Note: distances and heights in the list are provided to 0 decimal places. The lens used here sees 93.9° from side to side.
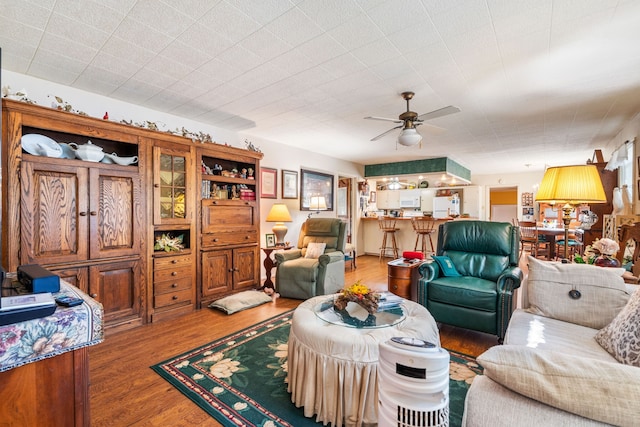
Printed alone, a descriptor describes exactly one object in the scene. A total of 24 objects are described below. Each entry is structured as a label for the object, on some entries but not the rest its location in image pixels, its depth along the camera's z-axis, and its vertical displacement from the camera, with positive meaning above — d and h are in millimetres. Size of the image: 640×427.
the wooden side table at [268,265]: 4398 -835
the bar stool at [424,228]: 6699 -417
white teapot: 2775 +531
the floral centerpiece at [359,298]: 2117 -637
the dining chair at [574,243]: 6062 -702
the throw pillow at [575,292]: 1845 -536
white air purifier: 917 -554
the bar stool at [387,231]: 7175 -511
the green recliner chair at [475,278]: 2619 -678
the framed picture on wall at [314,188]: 5668 +419
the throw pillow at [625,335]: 1320 -602
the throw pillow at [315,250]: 4302 -592
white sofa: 746 -494
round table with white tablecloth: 1597 -883
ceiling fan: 3000 +964
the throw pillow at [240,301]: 3501 -1136
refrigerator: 8688 +111
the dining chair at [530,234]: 6387 -521
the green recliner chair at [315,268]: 3900 -793
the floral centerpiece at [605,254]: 2316 -347
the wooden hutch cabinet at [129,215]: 2475 -71
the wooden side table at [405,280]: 3334 -788
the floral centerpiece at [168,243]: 3370 -404
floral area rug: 1766 -1210
